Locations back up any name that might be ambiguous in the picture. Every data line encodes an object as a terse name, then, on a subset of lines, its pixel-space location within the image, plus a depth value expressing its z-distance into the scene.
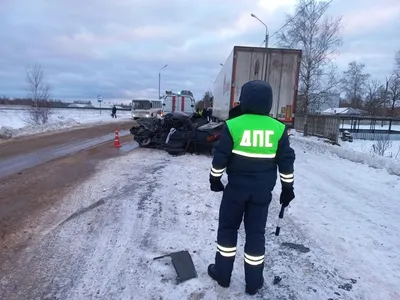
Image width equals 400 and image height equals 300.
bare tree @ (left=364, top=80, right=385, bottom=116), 64.69
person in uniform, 3.07
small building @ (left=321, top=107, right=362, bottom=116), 70.51
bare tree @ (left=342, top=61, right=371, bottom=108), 73.75
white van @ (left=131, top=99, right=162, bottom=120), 36.91
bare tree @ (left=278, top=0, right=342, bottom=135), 25.53
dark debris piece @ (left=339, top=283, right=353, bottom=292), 3.38
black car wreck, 11.03
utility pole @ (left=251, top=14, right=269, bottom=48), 23.17
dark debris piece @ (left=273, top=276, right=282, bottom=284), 3.45
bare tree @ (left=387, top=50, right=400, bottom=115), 62.09
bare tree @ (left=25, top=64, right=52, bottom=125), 27.81
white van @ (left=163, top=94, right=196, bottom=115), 27.22
